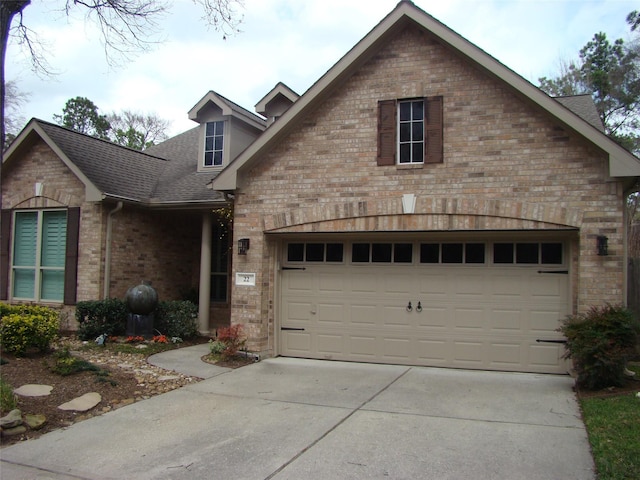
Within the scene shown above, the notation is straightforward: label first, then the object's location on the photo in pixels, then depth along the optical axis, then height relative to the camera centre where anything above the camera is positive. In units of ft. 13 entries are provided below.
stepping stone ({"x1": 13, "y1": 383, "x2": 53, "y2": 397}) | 23.38 -6.02
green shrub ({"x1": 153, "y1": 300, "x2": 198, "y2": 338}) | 39.17 -4.52
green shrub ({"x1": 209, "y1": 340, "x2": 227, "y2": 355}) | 32.76 -5.41
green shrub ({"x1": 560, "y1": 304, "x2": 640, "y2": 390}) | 24.13 -3.49
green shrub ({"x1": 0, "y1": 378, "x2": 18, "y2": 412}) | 20.71 -5.66
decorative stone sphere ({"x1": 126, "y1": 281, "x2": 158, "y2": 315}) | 37.91 -3.00
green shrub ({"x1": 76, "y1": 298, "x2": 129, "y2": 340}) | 37.45 -4.30
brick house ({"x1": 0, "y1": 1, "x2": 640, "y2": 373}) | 28.14 +2.82
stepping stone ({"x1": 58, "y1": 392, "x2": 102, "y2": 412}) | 22.49 -6.29
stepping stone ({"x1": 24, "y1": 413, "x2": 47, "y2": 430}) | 20.20 -6.29
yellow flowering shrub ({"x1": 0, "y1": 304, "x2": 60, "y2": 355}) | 29.35 -4.15
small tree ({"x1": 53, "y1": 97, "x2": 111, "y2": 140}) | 127.54 +32.53
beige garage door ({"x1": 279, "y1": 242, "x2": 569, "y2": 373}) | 29.86 -2.34
